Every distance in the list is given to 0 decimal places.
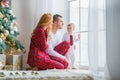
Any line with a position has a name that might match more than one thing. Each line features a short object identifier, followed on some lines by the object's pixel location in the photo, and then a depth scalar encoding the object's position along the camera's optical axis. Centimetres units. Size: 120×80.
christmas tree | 330
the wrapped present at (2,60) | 314
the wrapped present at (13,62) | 321
